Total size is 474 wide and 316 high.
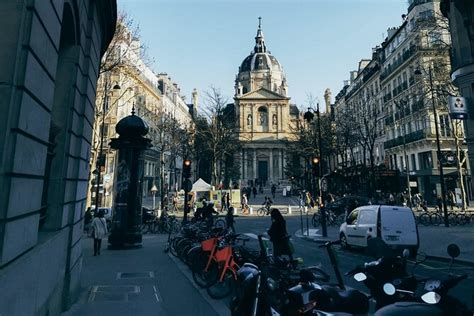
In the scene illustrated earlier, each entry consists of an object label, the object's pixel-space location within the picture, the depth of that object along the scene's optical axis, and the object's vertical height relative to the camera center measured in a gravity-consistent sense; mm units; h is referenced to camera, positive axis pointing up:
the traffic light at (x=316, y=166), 16555 +2062
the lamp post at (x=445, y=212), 18364 -432
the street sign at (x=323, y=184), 17109 +1101
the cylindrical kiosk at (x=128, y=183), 12758 +895
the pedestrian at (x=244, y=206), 30828 -172
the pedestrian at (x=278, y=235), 7949 -796
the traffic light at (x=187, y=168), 14312 +1667
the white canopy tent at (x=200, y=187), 31134 +1736
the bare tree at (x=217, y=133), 39438 +9585
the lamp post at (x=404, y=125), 37303 +9881
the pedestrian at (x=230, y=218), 15028 -665
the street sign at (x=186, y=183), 14359 +979
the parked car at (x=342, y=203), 25075 +121
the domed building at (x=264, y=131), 79312 +19286
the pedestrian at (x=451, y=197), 26416 +638
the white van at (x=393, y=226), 10594 -741
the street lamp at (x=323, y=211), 16203 -342
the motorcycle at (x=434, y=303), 2354 -801
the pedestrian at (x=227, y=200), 30273 +419
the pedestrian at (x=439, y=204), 21684 +49
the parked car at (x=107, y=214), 20438 -681
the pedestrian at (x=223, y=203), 32500 +135
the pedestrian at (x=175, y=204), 32672 -34
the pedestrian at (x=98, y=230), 11109 -948
